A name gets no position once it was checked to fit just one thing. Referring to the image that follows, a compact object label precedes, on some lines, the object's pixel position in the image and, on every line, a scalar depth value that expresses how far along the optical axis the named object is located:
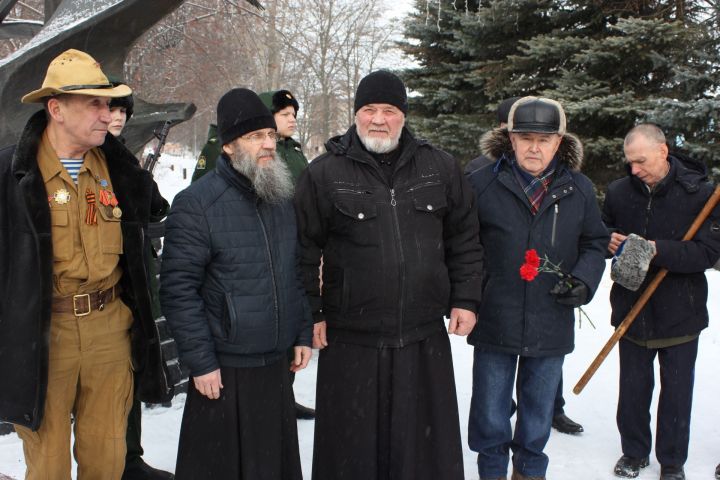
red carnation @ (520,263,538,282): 3.02
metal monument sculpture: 3.94
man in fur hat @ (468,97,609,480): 3.12
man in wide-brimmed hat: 2.37
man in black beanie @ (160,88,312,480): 2.57
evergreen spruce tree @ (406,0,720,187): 8.75
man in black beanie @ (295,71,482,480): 2.86
